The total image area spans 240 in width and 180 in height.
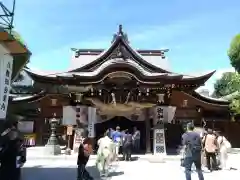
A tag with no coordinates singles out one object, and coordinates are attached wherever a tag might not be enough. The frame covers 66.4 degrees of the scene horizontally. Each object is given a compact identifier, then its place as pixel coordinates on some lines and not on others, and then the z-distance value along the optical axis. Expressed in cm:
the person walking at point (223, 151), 737
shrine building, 1018
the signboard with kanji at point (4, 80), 434
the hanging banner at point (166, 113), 1044
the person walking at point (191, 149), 494
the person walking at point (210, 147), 707
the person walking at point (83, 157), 558
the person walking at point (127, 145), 897
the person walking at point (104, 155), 635
